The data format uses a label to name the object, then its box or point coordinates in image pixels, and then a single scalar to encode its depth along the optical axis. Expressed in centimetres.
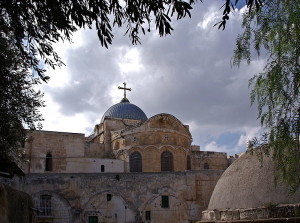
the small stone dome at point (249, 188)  980
